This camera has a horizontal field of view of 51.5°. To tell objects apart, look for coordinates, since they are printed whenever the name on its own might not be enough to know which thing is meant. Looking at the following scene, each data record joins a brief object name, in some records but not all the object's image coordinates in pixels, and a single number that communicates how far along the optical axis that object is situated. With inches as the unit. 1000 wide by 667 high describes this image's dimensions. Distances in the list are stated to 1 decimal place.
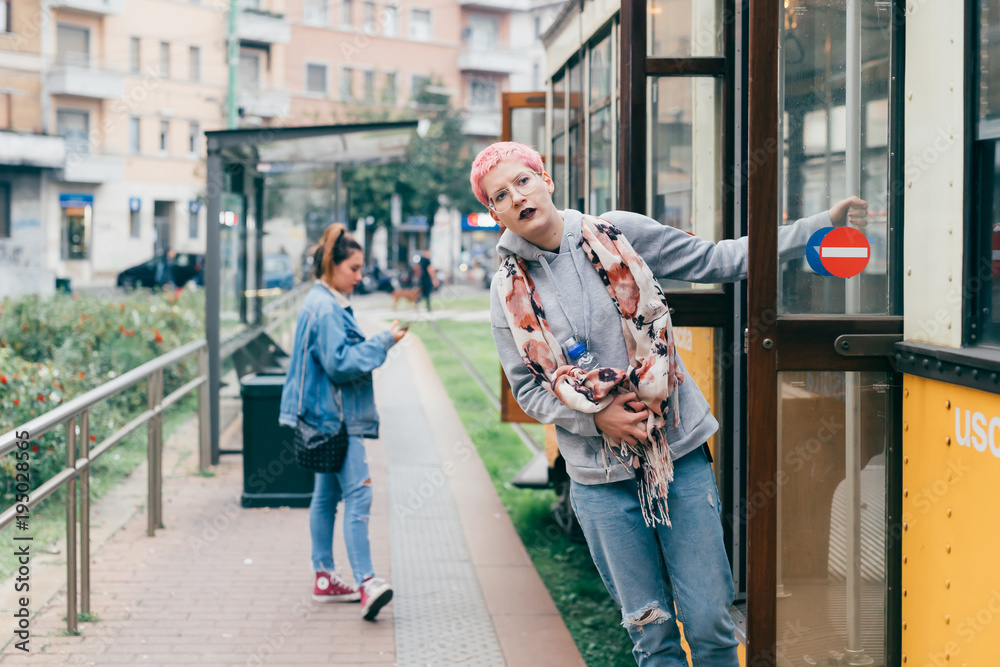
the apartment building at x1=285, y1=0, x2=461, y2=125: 1809.8
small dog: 1110.4
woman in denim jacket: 188.7
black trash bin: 263.7
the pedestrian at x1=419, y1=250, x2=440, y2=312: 1120.2
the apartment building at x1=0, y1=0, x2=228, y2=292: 1465.3
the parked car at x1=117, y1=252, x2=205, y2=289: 1374.3
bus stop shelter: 305.7
